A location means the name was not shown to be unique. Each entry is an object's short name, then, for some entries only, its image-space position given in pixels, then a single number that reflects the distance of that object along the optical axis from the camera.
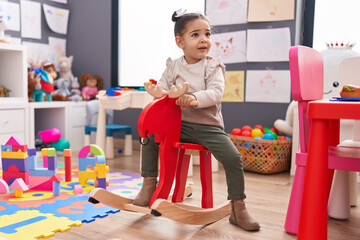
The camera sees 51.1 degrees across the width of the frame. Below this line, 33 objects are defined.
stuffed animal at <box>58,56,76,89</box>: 3.42
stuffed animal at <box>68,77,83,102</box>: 3.23
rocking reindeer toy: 1.29
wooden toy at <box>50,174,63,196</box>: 1.77
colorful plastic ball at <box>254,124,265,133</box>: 2.55
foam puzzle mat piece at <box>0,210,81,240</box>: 1.29
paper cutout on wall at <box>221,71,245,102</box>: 2.80
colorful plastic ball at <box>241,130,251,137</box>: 2.50
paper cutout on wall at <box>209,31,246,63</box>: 2.79
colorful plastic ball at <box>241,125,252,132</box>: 2.55
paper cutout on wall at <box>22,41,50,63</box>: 3.28
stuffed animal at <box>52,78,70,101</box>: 3.21
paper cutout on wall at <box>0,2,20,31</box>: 3.07
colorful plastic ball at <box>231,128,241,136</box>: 2.56
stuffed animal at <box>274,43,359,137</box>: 2.24
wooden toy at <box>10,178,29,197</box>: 1.77
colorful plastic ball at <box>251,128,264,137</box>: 2.47
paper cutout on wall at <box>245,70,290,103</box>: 2.63
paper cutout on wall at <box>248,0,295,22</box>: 2.58
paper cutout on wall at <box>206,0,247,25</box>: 2.77
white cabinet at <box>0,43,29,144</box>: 2.65
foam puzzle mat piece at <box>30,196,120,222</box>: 1.51
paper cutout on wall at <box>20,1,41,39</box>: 3.24
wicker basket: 2.37
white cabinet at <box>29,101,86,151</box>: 3.15
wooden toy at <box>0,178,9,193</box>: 1.81
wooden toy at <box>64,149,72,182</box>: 2.03
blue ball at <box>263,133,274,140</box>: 2.39
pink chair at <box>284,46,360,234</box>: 1.24
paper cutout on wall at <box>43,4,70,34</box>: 3.44
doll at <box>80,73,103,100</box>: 3.36
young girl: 1.41
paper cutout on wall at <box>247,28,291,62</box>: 2.62
